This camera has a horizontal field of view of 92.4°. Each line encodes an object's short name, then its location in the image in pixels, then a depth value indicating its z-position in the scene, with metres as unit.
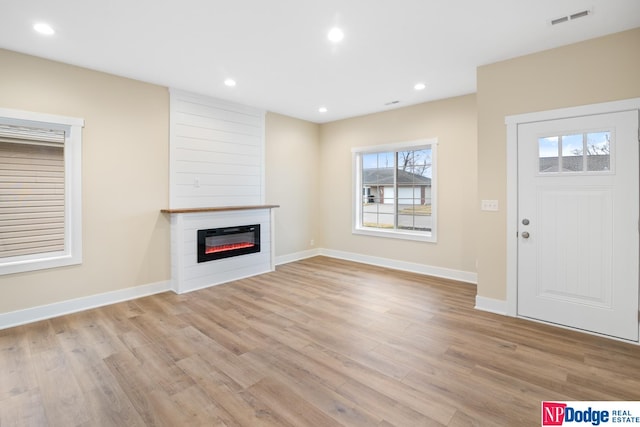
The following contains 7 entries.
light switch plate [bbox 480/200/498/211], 3.48
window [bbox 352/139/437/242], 5.21
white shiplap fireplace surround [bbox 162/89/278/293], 4.33
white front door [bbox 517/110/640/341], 2.81
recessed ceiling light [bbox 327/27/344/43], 2.81
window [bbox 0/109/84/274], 3.23
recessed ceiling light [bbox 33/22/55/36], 2.72
